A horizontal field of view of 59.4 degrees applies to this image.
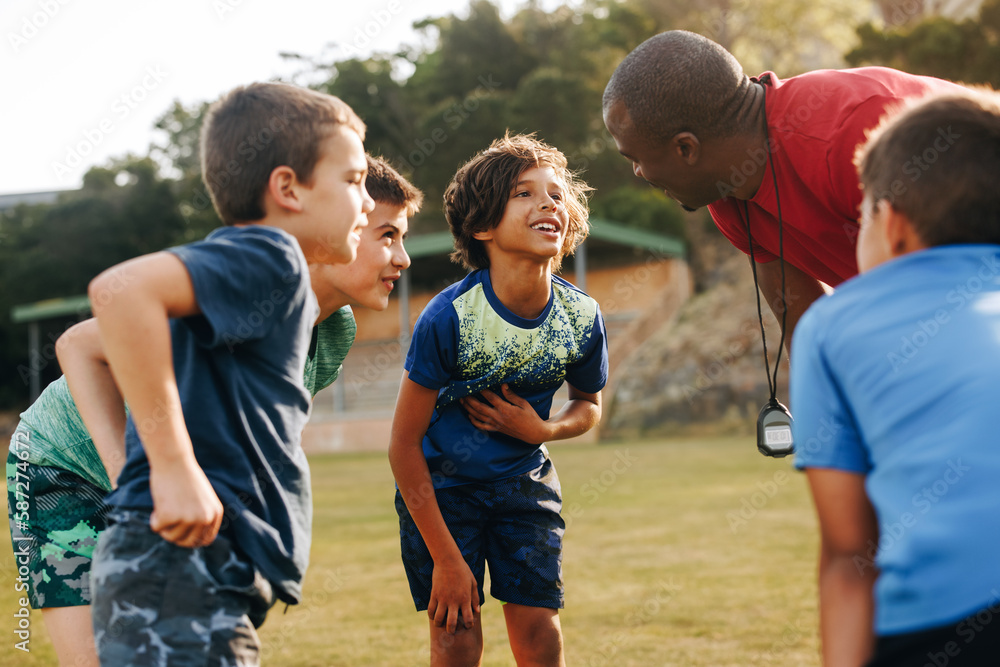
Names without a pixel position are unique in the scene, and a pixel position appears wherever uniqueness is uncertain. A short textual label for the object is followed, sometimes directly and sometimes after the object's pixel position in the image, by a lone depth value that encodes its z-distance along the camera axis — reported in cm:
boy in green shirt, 256
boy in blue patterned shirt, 279
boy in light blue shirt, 131
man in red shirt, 252
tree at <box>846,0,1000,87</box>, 2219
